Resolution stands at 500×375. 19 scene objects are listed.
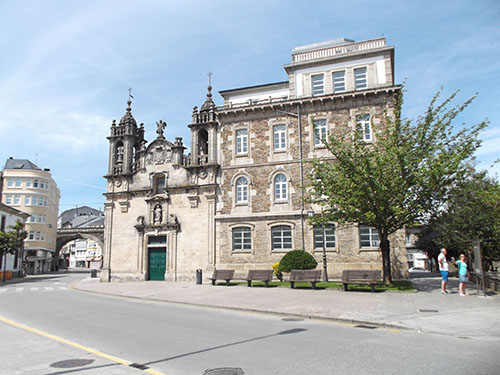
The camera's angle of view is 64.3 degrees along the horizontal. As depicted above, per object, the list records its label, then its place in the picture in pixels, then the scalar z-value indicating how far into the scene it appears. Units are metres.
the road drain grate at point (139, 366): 6.62
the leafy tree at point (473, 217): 19.45
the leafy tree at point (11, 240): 38.03
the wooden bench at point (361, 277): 17.81
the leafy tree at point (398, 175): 17.83
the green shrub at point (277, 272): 23.90
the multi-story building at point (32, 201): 61.78
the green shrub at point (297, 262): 22.12
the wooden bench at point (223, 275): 23.45
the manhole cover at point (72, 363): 6.84
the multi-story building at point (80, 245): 90.31
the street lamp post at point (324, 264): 22.19
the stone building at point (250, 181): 26.17
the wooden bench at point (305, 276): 19.64
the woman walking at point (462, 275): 15.88
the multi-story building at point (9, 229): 45.81
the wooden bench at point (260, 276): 21.52
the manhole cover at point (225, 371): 6.27
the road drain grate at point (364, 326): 10.40
